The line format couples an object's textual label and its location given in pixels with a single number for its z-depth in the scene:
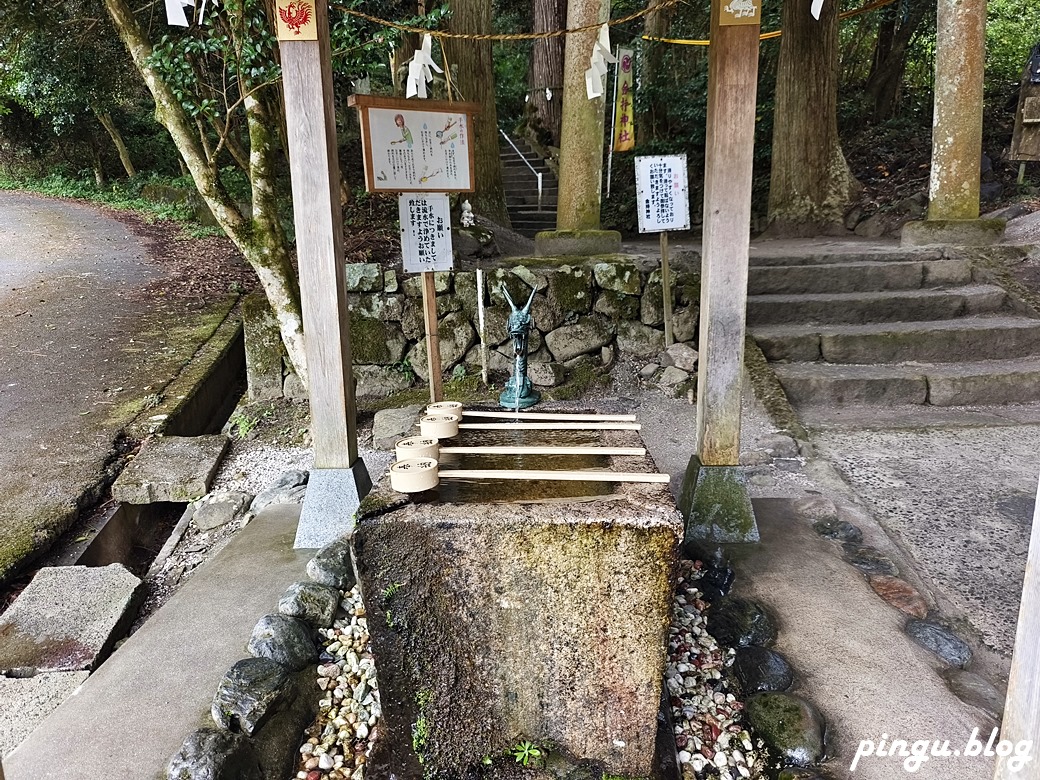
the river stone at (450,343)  5.77
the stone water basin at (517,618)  1.83
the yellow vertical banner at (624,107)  7.61
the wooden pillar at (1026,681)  1.29
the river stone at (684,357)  5.63
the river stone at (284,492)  3.98
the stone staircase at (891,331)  5.12
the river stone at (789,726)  2.03
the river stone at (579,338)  5.84
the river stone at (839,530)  3.29
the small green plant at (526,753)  2.00
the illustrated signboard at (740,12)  2.82
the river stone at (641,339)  5.89
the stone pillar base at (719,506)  3.21
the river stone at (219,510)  4.09
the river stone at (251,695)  2.09
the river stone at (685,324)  5.84
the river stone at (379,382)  5.75
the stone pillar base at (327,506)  3.29
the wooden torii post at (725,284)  2.88
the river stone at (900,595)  2.70
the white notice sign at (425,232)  4.37
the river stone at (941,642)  2.41
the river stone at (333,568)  2.83
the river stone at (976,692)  2.17
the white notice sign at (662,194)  5.61
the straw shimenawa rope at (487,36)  3.61
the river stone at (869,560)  2.98
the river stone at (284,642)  2.37
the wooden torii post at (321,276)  3.01
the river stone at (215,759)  1.89
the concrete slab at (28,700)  2.26
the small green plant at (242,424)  5.26
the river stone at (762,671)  2.30
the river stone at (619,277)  5.81
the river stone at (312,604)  2.62
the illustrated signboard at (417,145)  3.98
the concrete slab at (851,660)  2.05
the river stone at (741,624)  2.53
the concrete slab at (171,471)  4.18
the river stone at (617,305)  5.86
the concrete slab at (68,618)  2.66
